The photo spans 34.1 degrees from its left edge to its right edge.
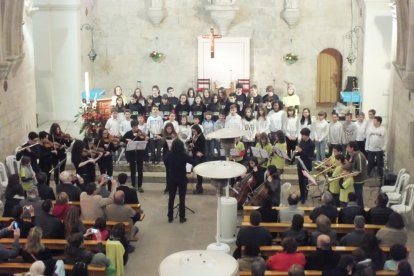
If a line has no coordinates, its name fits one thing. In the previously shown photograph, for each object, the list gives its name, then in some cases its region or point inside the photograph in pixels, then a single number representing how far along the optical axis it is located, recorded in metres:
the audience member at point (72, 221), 9.98
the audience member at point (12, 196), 11.21
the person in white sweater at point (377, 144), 14.61
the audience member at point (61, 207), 10.62
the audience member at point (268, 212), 11.01
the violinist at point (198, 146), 14.56
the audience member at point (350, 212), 10.75
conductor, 12.70
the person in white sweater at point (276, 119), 16.11
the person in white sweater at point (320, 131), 15.45
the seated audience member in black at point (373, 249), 9.24
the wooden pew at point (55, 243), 9.87
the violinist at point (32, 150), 14.12
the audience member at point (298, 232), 9.66
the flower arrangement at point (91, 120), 15.27
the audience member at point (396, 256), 8.78
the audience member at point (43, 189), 11.66
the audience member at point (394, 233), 9.70
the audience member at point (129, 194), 11.77
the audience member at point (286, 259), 8.89
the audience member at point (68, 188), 11.70
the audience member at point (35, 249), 9.07
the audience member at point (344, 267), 8.21
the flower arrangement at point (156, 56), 21.97
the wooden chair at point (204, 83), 21.89
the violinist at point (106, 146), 14.40
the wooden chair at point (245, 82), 21.64
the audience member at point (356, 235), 9.67
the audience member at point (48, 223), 10.17
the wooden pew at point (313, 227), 10.49
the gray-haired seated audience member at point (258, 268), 8.12
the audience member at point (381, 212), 10.55
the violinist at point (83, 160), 13.89
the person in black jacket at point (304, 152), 13.87
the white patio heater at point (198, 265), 6.47
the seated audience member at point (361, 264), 8.14
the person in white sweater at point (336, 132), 15.43
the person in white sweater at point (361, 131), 15.39
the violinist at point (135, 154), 14.66
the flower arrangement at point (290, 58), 21.69
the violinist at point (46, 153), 14.29
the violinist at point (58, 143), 14.48
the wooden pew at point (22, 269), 9.12
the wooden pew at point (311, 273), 8.78
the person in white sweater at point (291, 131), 15.58
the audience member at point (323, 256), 8.80
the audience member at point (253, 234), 9.54
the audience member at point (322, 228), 9.61
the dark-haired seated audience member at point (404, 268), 8.29
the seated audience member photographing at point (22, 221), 10.06
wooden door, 22.11
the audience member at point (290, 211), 10.66
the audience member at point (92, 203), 11.04
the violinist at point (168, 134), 14.19
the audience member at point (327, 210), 10.52
